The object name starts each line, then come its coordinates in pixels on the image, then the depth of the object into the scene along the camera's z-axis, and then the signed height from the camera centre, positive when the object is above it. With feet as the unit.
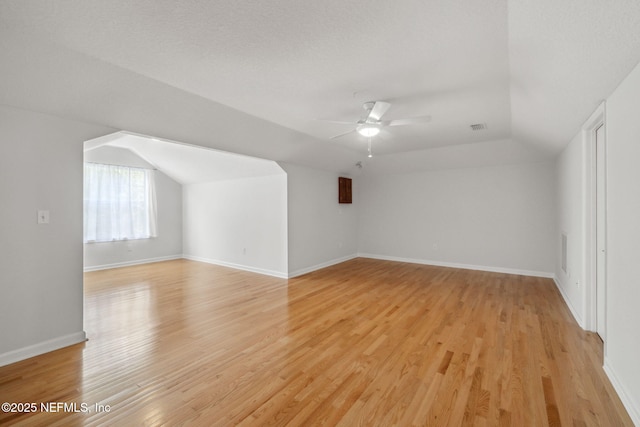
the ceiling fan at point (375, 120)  8.93 +3.16
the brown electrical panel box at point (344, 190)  22.36 +1.89
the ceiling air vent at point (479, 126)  12.66 +4.03
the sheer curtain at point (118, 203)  19.42 +0.81
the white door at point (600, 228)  8.85 -0.55
